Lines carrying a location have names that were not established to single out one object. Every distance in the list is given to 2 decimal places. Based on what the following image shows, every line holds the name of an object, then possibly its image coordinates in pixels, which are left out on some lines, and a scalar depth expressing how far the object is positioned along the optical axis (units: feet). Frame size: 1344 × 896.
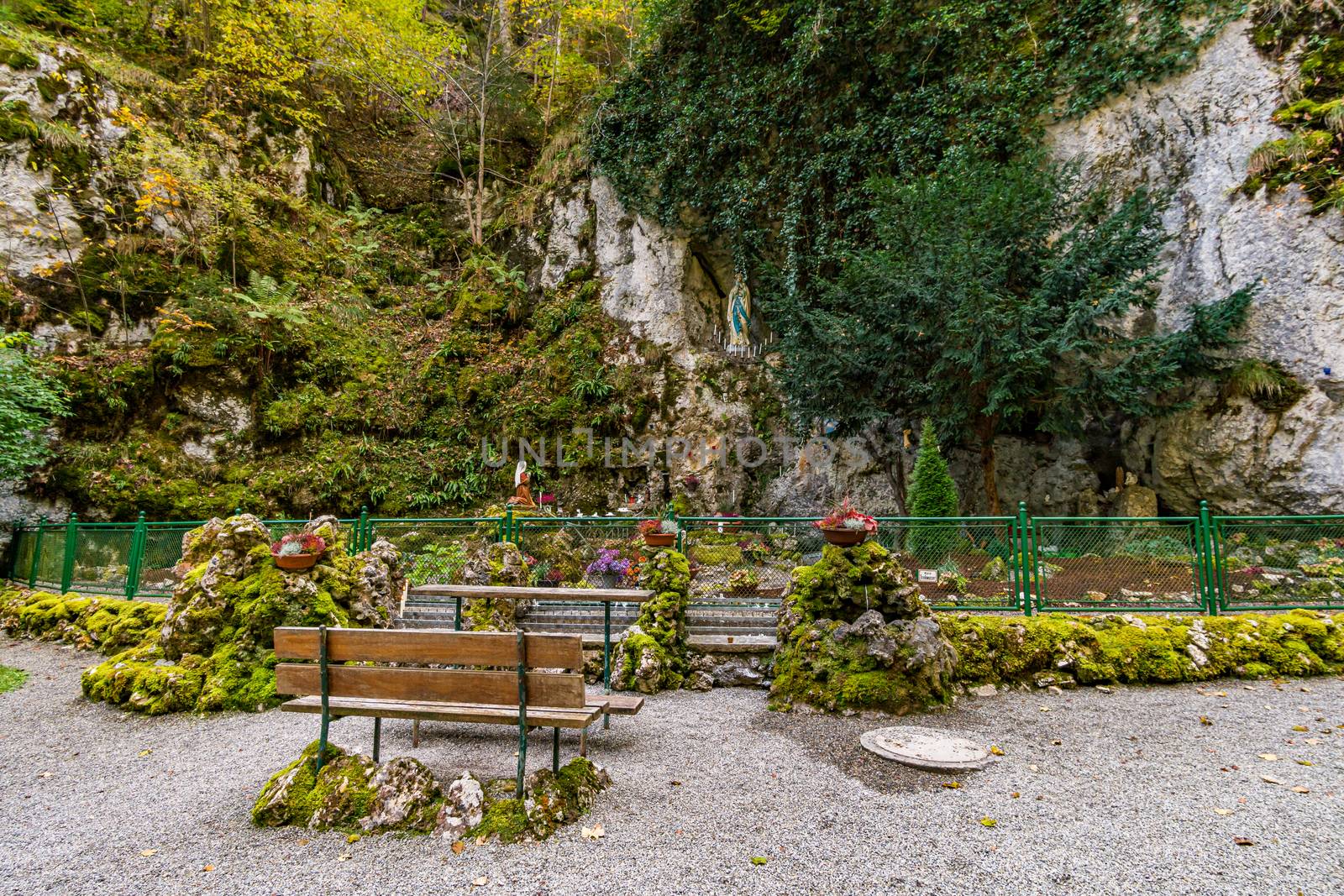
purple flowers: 27.25
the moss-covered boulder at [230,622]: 19.31
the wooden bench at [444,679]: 11.45
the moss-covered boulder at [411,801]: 10.91
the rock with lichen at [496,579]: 24.31
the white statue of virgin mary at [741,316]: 55.93
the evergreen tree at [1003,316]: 34.01
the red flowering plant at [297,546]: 21.09
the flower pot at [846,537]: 19.80
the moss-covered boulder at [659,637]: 21.22
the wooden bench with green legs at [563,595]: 17.69
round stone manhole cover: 13.94
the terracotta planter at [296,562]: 21.13
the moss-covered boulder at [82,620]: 25.40
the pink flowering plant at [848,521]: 19.70
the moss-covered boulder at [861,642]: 18.16
